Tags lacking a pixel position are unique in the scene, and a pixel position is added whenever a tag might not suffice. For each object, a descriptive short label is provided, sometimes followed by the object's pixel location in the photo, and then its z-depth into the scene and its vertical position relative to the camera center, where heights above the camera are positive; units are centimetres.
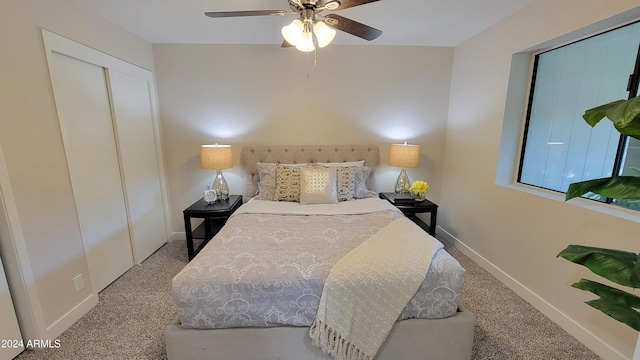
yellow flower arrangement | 293 -64
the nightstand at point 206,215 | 262 -85
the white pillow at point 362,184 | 292 -60
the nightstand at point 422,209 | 286 -85
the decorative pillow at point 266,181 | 284 -54
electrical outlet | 194 -115
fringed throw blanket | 136 -95
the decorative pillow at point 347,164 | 303 -37
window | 172 +17
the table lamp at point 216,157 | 279 -27
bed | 137 -96
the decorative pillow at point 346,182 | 280 -56
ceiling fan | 145 +71
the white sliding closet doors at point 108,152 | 195 -17
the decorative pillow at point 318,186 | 264 -56
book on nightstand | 290 -77
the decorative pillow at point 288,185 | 276 -57
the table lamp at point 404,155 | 298 -27
